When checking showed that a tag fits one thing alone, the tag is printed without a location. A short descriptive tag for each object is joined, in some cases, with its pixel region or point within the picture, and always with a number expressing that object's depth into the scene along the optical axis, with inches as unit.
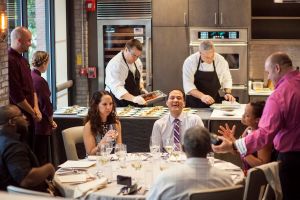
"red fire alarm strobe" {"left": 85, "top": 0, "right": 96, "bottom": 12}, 352.8
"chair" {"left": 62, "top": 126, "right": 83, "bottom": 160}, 205.9
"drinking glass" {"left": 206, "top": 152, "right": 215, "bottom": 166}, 173.0
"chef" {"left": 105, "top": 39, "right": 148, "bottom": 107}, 272.8
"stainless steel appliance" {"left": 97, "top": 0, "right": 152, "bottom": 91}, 342.0
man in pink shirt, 167.9
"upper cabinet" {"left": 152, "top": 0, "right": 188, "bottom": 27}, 335.9
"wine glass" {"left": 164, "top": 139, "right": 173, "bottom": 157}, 181.1
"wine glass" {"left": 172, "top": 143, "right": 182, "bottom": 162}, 178.6
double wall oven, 328.8
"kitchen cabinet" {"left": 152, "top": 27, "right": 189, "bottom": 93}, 338.3
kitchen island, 244.8
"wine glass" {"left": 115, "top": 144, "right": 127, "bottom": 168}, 173.2
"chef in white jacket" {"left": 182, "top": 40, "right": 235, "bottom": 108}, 284.0
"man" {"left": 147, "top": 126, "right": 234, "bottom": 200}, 129.0
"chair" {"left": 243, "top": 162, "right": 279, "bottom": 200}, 143.8
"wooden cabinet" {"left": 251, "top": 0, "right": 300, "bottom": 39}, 346.3
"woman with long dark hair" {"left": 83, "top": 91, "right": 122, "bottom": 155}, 201.3
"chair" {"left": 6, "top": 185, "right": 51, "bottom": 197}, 118.5
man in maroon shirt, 232.5
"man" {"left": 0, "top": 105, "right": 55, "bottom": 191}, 145.0
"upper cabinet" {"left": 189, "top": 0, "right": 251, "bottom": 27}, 330.6
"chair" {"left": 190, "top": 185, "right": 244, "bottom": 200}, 125.0
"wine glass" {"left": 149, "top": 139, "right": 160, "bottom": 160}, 169.6
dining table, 148.0
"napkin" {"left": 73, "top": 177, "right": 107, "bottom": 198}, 148.1
